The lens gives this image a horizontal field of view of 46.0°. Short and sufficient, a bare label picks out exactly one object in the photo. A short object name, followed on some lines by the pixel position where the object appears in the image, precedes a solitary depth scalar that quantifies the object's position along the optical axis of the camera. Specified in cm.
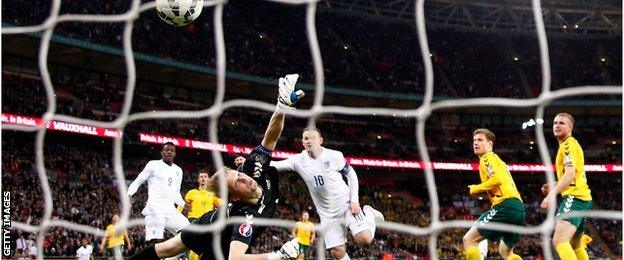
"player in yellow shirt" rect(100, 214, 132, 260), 950
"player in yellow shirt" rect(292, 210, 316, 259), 1203
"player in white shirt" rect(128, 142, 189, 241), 804
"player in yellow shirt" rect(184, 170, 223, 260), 851
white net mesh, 385
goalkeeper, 475
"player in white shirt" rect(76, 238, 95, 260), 1242
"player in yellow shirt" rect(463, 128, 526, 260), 606
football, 604
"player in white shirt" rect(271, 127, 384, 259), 664
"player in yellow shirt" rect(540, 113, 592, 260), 555
